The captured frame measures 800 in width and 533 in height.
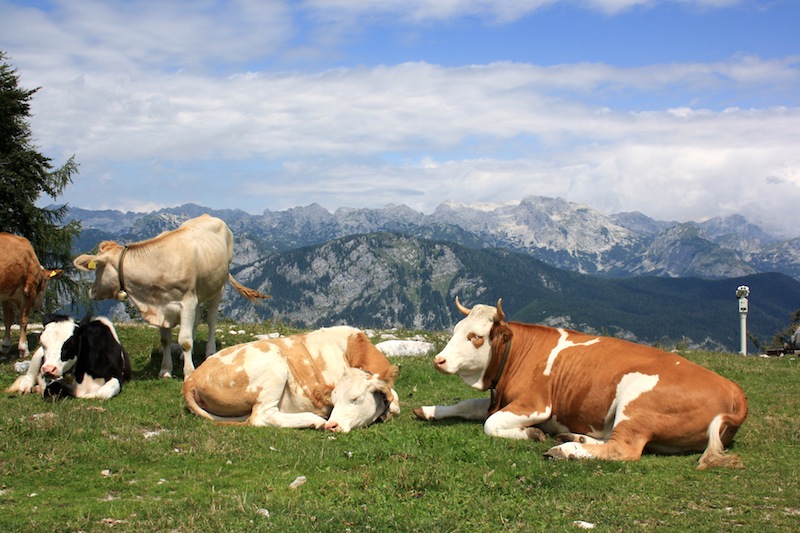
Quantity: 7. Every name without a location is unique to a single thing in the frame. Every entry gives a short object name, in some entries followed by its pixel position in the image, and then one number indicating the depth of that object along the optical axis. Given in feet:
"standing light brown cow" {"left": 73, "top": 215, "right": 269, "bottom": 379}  51.55
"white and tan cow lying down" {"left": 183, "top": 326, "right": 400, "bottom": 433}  38.17
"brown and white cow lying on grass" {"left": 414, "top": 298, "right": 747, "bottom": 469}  31.07
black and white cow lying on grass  42.50
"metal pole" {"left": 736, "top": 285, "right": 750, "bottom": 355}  81.56
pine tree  83.87
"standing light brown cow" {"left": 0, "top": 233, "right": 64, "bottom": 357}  56.80
